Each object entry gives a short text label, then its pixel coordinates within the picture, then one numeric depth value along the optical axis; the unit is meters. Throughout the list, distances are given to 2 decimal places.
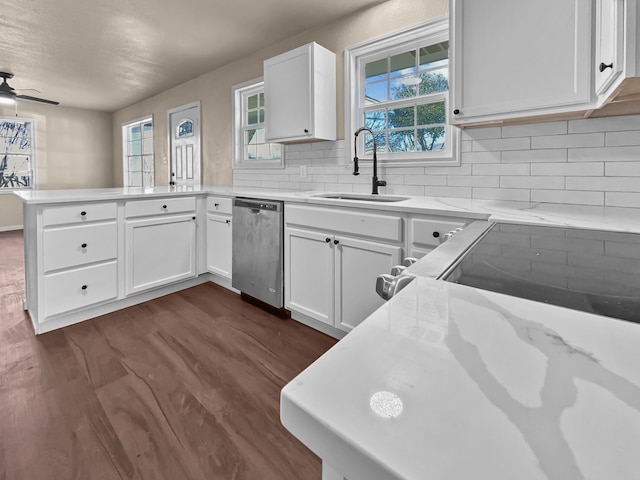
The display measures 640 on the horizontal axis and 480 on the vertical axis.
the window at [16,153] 6.29
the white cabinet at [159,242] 2.83
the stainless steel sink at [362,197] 2.51
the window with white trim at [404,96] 2.49
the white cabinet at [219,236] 3.15
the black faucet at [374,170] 2.63
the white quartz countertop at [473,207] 1.35
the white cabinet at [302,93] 2.80
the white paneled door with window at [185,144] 4.74
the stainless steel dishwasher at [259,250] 2.64
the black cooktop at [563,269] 0.53
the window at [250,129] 3.85
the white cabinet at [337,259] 2.01
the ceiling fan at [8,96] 4.17
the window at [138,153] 6.11
